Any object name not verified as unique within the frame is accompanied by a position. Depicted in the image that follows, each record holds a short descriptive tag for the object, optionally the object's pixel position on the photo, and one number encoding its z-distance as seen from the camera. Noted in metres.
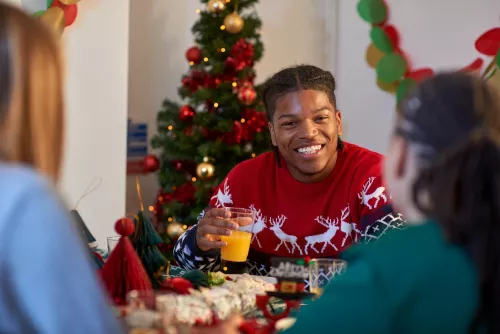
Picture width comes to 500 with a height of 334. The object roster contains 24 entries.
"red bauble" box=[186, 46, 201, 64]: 4.18
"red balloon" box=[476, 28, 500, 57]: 4.06
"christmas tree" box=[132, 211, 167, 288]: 1.57
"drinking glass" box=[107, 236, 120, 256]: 1.53
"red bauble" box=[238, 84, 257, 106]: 4.02
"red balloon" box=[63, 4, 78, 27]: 3.62
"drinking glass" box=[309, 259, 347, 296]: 1.41
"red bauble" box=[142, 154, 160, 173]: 4.38
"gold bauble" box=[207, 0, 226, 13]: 4.11
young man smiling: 2.13
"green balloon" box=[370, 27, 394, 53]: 4.50
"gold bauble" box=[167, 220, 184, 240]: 4.05
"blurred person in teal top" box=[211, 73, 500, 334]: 0.86
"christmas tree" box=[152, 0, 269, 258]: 4.06
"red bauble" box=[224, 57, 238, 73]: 4.06
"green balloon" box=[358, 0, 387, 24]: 4.54
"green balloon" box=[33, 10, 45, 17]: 3.52
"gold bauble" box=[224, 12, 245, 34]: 4.07
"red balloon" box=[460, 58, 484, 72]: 4.11
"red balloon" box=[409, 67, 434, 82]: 4.34
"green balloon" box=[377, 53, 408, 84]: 4.43
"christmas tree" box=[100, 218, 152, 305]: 1.38
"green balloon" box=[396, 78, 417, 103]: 4.38
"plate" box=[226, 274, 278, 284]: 1.79
